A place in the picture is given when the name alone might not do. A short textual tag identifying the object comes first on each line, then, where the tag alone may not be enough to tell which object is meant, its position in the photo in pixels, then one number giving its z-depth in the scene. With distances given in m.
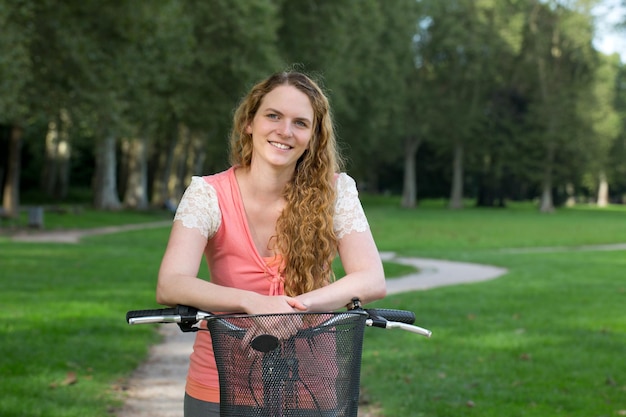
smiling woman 2.84
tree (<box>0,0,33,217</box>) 24.91
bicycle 2.40
